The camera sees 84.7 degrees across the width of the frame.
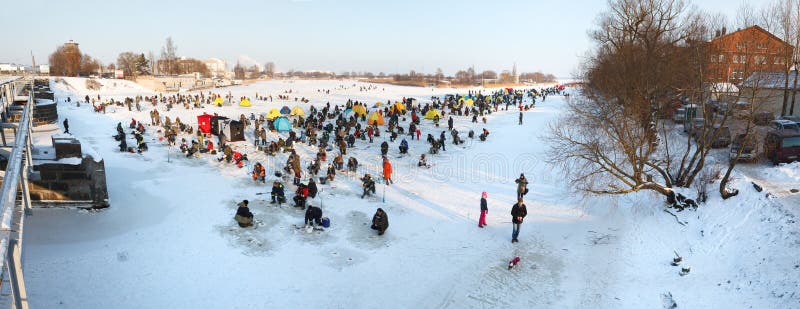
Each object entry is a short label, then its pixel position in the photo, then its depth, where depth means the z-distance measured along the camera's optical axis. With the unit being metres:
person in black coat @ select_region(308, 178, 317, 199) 14.80
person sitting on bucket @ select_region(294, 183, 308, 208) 13.94
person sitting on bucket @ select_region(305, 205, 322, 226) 12.30
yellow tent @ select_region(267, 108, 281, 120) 30.73
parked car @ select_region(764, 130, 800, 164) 15.53
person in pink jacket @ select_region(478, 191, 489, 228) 12.61
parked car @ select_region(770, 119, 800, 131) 19.93
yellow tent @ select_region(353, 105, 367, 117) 34.69
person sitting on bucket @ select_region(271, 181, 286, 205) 14.26
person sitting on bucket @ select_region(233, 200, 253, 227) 12.08
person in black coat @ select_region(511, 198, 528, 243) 11.56
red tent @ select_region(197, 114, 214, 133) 25.52
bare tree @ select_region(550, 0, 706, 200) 13.38
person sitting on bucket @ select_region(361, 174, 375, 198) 15.52
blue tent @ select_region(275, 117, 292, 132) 27.77
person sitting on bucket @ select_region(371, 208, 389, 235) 11.99
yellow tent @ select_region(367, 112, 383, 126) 30.53
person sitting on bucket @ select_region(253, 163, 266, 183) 16.86
